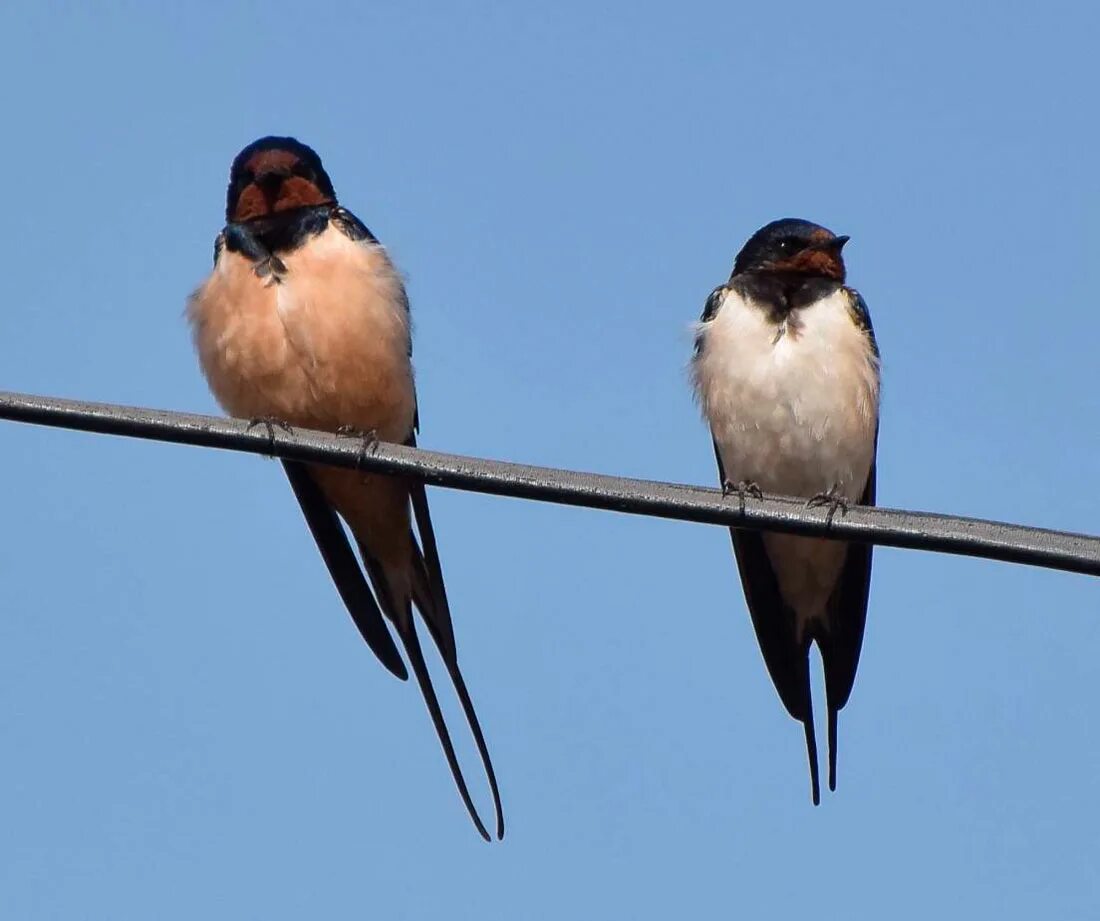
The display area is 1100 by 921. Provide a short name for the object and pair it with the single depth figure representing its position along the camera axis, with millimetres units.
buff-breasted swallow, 9219
